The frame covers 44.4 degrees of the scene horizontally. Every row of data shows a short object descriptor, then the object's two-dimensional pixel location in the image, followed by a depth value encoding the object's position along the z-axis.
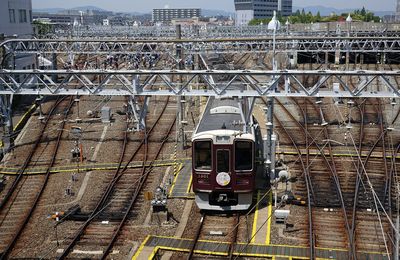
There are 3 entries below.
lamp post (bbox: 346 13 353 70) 34.87
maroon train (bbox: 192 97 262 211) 11.09
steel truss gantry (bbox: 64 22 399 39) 39.03
